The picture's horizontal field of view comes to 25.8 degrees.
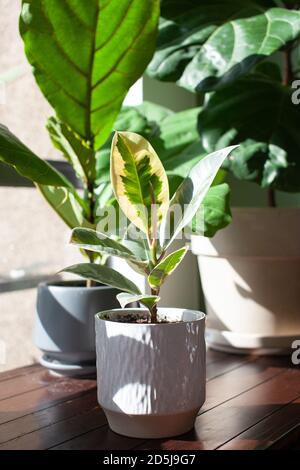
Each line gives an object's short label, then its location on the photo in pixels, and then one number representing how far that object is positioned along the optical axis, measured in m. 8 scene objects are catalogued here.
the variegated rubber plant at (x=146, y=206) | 0.83
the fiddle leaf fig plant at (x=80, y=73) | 1.03
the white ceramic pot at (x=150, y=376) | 0.84
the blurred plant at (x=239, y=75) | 1.16
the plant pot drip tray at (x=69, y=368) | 1.15
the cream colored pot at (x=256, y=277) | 1.28
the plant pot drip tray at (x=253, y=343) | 1.33
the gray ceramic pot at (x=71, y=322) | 1.12
